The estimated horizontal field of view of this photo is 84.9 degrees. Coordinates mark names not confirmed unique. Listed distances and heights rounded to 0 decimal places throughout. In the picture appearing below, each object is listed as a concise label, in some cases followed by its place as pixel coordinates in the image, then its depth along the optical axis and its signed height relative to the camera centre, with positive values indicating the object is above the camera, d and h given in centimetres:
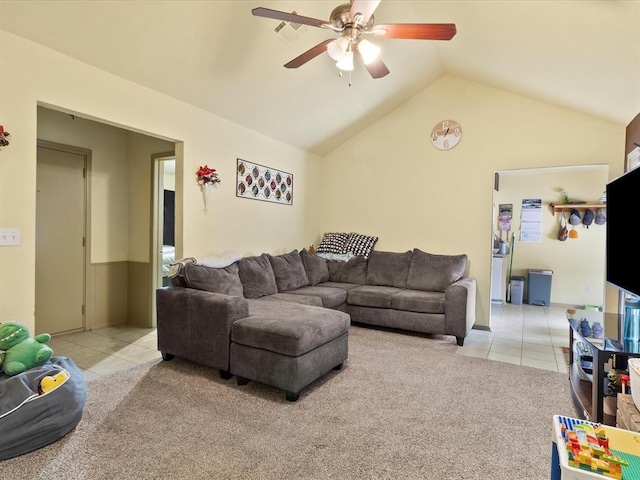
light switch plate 226 -6
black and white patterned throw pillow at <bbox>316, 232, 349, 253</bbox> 516 -13
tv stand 193 -74
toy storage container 152 -62
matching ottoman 241 -84
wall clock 460 +137
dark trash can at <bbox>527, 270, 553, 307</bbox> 601 -82
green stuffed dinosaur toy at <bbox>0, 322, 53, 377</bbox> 205 -74
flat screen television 197 +5
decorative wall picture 414 +64
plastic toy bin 103 -68
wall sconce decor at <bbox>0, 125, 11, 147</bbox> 220 +57
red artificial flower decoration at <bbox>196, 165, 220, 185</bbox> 358 +58
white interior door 375 -14
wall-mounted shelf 567 +56
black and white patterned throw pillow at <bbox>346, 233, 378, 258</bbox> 505 -13
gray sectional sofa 252 -68
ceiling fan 208 +131
